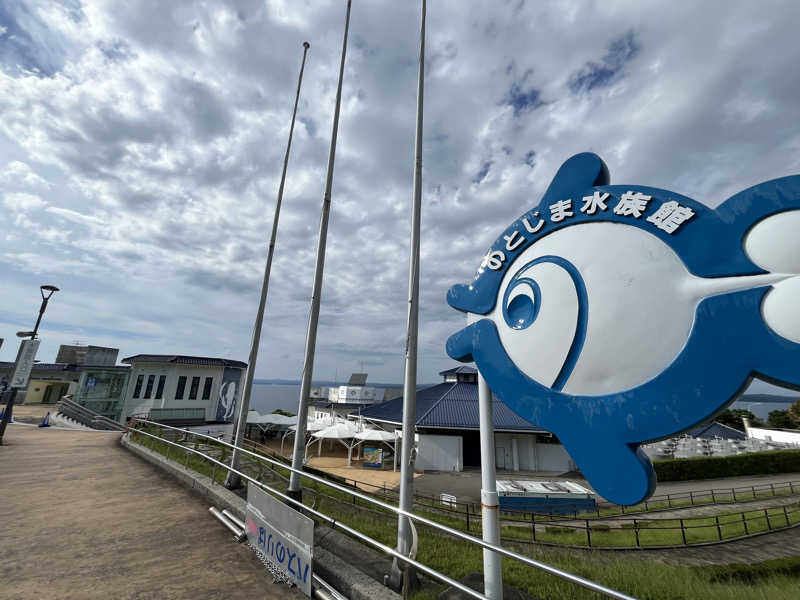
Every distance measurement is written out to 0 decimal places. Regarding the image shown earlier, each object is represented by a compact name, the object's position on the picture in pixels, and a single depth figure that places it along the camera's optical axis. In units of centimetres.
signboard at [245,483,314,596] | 366
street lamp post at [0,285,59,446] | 1280
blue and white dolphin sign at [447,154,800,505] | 288
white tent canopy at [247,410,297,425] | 2969
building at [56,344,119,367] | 4272
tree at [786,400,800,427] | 3610
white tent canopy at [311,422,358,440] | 2308
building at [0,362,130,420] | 2781
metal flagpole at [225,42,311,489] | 720
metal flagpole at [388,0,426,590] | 419
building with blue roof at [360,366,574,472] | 2169
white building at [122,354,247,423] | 2684
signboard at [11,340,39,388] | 1352
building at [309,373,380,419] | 5133
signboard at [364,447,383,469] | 2308
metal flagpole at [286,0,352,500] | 610
